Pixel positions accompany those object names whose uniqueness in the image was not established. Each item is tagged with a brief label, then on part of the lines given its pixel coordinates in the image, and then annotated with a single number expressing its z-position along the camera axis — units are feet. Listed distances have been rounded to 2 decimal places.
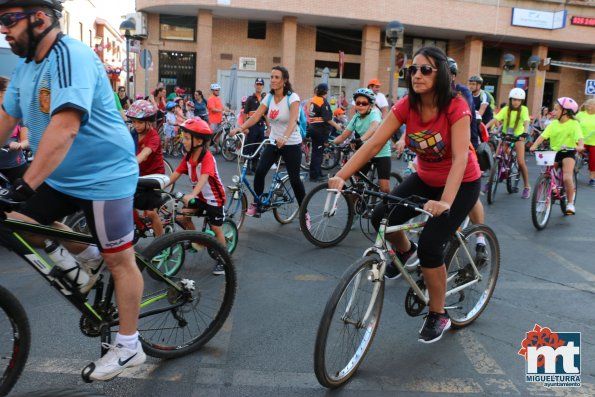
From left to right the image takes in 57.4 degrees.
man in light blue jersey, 7.79
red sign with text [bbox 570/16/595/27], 101.14
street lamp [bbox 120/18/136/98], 52.80
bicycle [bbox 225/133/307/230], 20.21
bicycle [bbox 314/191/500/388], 9.59
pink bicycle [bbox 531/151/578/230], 23.82
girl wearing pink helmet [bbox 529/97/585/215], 25.61
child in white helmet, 30.25
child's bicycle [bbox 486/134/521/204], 29.65
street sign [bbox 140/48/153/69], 53.78
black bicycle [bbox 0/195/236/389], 8.86
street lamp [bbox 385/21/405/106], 49.06
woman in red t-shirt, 10.64
